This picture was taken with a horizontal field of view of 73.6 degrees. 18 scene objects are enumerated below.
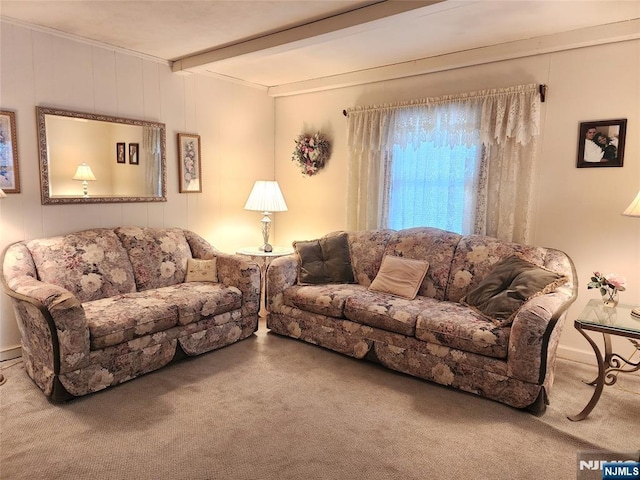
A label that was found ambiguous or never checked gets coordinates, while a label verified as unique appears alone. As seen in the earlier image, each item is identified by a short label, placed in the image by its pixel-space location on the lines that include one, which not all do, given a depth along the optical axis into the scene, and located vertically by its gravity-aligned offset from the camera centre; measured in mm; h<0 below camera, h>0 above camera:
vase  2617 -626
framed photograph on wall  3025 +380
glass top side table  2268 -698
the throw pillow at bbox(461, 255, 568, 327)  2740 -618
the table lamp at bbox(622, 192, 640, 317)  2514 -83
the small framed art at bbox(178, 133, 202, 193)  4160 +255
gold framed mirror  3273 +244
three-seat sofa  2529 -828
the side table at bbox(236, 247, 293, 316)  4211 -637
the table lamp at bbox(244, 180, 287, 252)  4336 -104
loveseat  2523 -816
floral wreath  4633 +422
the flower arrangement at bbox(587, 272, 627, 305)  2547 -535
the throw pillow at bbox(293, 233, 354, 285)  3830 -635
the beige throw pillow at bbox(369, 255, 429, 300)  3447 -694
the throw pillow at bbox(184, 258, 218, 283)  3783 -729
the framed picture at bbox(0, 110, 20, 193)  3027 +232
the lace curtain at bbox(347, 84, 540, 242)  3373 +482
